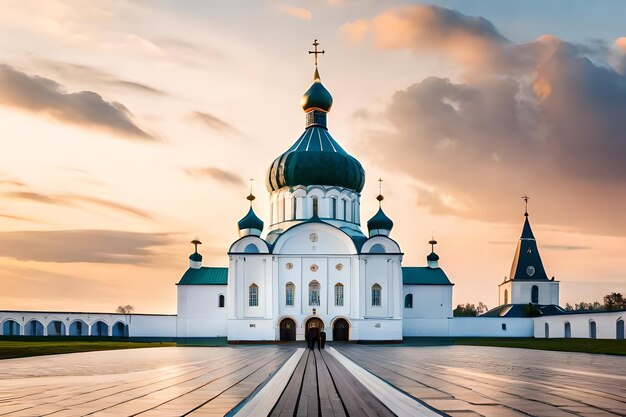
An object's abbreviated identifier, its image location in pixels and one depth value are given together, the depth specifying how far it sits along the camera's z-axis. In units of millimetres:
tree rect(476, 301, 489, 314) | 129325
